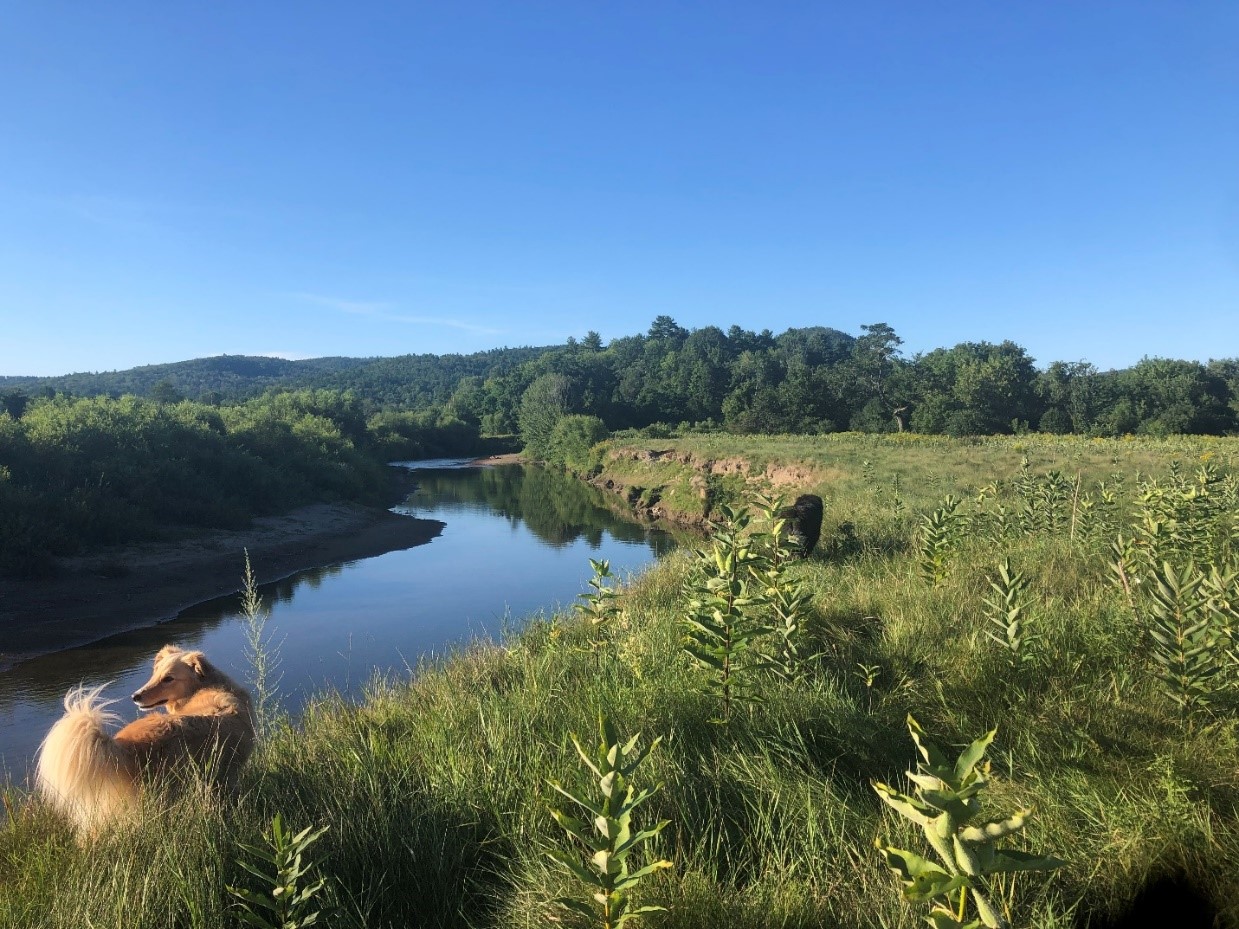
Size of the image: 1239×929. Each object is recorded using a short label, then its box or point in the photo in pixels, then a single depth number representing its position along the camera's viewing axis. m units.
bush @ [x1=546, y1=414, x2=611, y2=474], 54.99
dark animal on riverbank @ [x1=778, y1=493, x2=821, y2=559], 9.95
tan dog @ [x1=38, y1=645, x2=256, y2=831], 3.16
